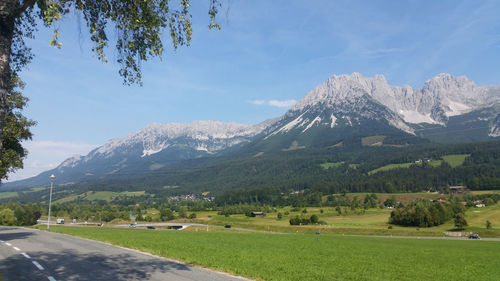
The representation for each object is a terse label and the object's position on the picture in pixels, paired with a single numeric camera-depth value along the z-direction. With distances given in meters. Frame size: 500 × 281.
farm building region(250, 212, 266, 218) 158.25
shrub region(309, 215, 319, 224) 113.06
